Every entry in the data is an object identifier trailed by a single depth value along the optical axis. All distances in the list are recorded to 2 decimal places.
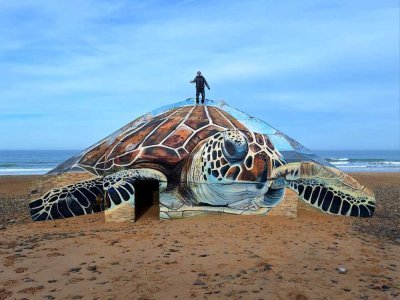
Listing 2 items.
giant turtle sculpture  9.97
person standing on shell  12.12
